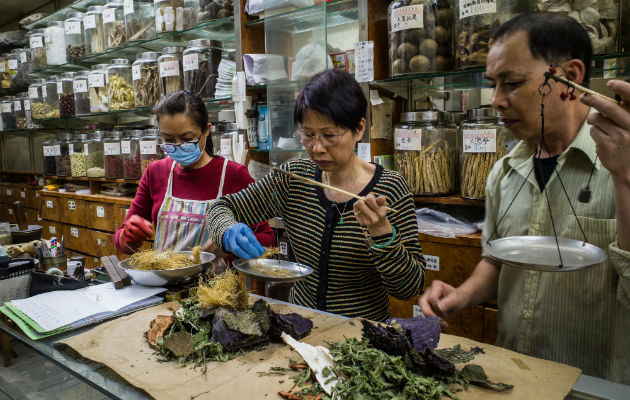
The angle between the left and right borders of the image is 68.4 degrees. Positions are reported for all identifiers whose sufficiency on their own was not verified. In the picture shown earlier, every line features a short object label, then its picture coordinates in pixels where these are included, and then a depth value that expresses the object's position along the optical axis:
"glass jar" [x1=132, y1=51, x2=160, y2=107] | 3.93
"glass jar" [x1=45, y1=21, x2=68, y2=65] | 5.01
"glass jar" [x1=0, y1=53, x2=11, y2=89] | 6.02
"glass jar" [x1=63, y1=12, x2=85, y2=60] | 4.82
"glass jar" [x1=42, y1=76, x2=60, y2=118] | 5.14
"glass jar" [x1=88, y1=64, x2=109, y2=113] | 4.44
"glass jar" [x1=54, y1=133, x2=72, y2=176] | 5.00
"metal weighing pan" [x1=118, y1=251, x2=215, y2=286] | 1.75
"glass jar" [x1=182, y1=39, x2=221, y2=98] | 3.50
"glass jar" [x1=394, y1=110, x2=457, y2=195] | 2.43
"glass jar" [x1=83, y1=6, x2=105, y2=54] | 4.61
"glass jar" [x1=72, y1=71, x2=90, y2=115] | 4.67
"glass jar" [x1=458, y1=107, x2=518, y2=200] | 2.23
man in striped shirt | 1.30
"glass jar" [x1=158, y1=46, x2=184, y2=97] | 3.65
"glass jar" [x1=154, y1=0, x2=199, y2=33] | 3.71
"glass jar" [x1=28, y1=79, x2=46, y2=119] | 5.31
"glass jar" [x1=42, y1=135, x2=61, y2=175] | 5.02
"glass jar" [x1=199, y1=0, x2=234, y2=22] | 3.40
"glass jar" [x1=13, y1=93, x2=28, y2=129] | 5.79
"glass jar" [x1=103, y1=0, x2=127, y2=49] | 4.32
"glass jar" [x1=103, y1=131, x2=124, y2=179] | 4.30
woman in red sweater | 2.22
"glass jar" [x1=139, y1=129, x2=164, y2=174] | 3.90
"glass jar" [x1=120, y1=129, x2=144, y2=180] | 4.18
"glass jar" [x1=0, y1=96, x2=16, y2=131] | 5.95
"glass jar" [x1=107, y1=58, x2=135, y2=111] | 4.29
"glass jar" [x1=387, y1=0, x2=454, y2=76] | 2.32
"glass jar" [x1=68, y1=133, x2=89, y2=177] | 4.76
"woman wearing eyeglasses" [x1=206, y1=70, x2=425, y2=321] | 1.59
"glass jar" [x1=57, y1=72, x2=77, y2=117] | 4.90
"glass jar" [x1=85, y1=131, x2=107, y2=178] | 4.73
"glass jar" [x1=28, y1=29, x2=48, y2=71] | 5.22
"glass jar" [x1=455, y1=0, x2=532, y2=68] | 2.12
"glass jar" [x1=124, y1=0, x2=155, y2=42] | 4.09
